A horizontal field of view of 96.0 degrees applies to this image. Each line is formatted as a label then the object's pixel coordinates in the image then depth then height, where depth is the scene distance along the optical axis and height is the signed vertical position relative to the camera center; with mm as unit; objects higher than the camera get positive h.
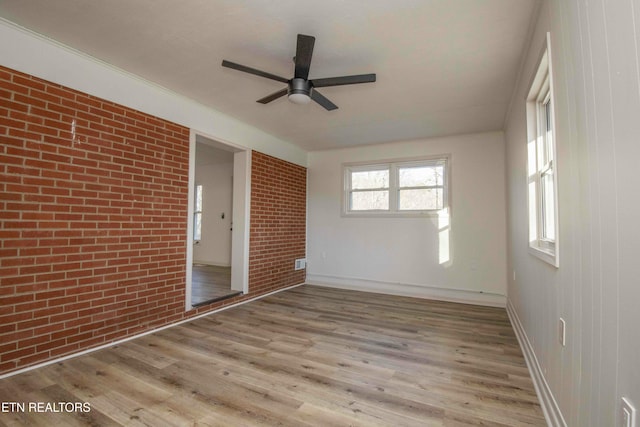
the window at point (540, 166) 2047 +494
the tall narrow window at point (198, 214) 7273 +341
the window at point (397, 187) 4668 +724
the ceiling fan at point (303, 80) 2094 +1193
